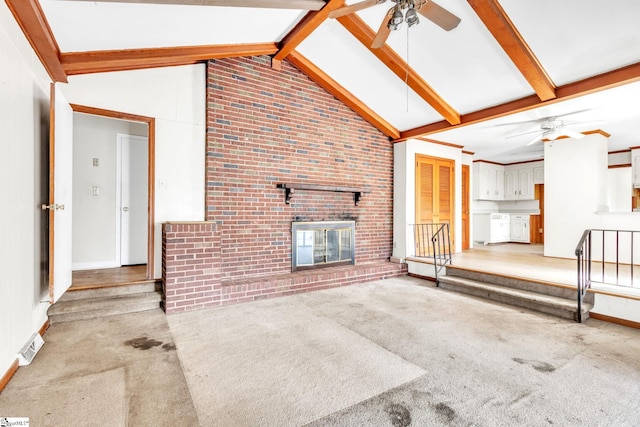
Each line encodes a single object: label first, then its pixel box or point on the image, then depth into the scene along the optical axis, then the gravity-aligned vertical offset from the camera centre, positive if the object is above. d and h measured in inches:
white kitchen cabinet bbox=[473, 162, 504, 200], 330.6 +35.7
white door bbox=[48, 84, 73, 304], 110.7 +6.9
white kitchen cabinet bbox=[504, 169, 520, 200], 348.2 +33.5
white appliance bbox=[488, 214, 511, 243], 327.0 -17.4
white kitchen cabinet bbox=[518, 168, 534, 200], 336.2 +32.2
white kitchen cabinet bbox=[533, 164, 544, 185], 325.4 +41.9
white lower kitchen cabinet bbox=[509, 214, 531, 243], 337.7 -18.0
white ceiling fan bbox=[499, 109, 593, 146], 181.6 +53.2
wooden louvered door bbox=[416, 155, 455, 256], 237.5 +15.7
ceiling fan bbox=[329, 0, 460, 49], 94.9 +65.2
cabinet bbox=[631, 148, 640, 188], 260.9 +41.2
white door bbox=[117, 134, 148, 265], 189.8 +9.3
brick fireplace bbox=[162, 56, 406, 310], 162.7 +23.8
